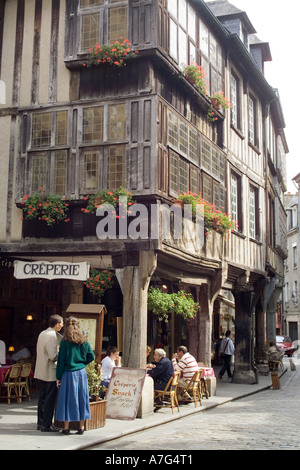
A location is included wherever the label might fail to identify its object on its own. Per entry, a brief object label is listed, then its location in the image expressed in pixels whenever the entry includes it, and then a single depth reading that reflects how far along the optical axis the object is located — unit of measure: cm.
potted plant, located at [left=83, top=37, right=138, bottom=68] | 1222
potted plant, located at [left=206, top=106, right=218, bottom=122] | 1538
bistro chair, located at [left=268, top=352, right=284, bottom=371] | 2177
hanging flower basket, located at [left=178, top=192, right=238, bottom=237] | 1266
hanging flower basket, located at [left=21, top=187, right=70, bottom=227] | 1212
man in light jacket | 873
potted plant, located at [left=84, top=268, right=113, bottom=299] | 1175
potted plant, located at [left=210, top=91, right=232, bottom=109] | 1551
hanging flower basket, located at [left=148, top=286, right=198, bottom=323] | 1198
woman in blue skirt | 839
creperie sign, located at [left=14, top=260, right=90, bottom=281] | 1184
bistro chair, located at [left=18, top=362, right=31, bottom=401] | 1249
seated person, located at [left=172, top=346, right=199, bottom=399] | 1263
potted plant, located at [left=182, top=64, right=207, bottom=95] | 1380
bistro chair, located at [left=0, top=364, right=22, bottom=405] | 1219
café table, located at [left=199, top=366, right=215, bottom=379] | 1437
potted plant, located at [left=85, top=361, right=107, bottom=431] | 898
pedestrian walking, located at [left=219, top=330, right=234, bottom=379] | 1920
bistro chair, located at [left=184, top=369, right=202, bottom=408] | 1231
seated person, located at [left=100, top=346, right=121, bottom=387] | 1103
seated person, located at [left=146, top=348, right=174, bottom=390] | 1166
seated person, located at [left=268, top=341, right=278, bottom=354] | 2197
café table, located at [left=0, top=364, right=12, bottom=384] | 1230
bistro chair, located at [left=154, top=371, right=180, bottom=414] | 1154
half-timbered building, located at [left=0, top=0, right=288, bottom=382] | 1195
